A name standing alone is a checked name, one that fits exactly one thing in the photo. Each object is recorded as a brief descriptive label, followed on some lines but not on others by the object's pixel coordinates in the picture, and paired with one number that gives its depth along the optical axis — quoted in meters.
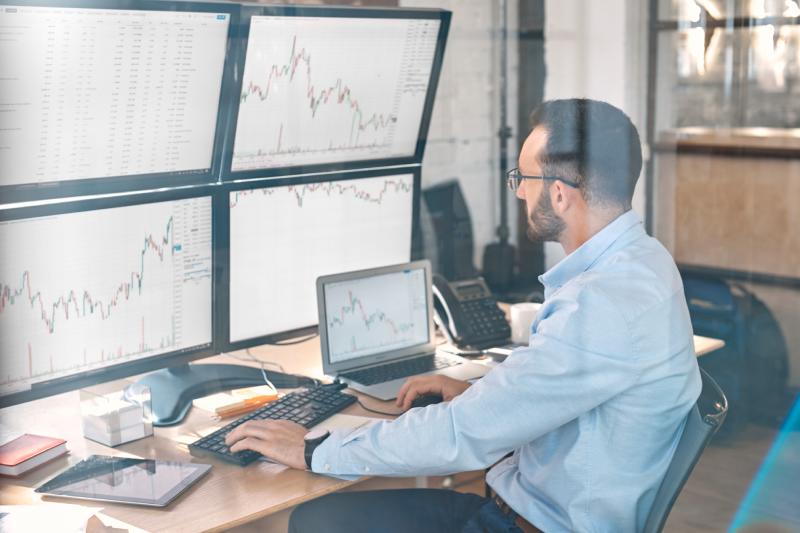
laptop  2.06
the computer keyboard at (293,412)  1.61
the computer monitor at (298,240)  1.97
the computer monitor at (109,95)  1.50
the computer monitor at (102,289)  1.56
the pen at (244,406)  1.83
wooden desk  1.41
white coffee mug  2.33
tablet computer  1.46
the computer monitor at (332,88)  1.91
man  1.46
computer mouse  1.89
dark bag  2.82
